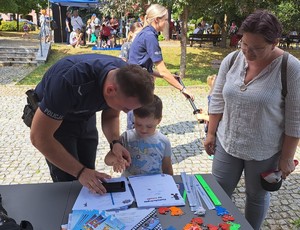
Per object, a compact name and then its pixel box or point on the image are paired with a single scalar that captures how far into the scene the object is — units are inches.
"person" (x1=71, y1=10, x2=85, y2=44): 452.2
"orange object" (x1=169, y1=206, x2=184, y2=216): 47.8
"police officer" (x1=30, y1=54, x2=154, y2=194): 45.5
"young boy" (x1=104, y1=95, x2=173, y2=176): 65.6
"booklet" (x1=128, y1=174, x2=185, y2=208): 50.1
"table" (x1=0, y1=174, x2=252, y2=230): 45.9
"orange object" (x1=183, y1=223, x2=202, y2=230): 44.5
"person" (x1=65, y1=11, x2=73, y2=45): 482.3
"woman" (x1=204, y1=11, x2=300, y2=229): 55.0
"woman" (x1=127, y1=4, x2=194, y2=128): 95.8
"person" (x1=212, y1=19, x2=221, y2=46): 639.9
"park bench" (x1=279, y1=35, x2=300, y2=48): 533.4
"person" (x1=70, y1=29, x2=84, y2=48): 455.1
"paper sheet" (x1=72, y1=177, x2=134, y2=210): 48.4
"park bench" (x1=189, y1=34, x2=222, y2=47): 498.9
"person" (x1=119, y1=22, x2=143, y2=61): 130.7
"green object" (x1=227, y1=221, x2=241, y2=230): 44.8
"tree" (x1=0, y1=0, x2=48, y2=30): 541.5
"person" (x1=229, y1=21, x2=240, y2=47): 519.7
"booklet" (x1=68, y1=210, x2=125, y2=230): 43.8
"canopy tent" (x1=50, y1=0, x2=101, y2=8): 437.1
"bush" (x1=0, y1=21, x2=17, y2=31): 792.8
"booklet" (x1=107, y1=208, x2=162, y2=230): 44.7
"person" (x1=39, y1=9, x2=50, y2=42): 426.9
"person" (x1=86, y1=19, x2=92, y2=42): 524.9
